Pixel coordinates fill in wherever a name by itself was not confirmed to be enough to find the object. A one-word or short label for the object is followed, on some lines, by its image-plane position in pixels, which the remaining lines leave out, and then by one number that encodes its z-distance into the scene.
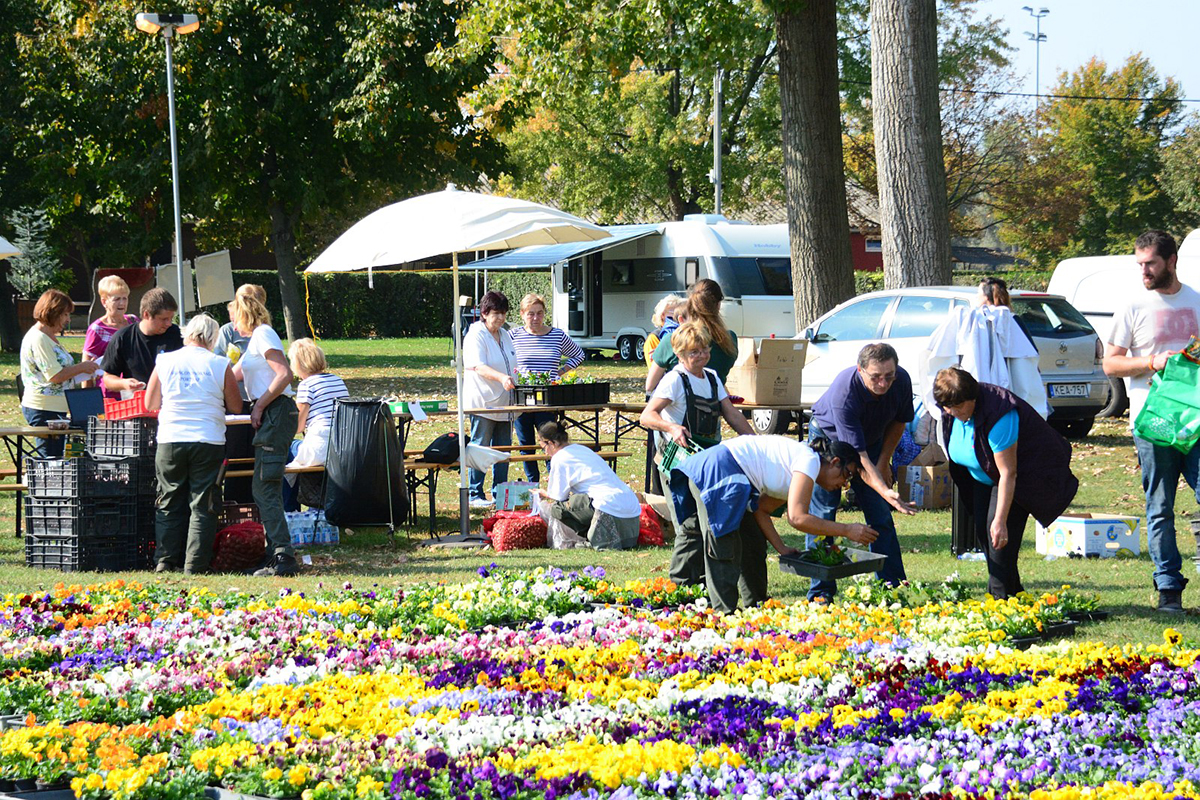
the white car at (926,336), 27.64
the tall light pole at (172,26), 38.44
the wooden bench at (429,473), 19.89
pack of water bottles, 19.27
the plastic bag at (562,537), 18.62
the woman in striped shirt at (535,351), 22.91
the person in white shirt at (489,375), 21.94
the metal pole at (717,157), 67.41
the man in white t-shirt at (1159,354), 13.39
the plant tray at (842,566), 12.77
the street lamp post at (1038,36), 140.12
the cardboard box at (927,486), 21.41
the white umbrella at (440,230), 17.50
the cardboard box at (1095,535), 16.92
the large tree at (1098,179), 101.75
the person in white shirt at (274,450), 16.75
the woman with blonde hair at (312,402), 20.03
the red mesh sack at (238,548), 17.17
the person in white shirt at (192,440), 16.36
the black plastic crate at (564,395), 21.34
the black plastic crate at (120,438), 17.19
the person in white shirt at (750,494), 12.63
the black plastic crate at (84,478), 16.66
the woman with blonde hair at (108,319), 20.33
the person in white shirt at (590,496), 18.23
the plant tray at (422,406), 20.19
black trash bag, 19.36
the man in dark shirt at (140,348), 18.14
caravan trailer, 52.19
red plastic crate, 17.28
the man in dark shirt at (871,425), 13.81
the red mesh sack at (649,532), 18.84
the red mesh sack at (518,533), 18.48
